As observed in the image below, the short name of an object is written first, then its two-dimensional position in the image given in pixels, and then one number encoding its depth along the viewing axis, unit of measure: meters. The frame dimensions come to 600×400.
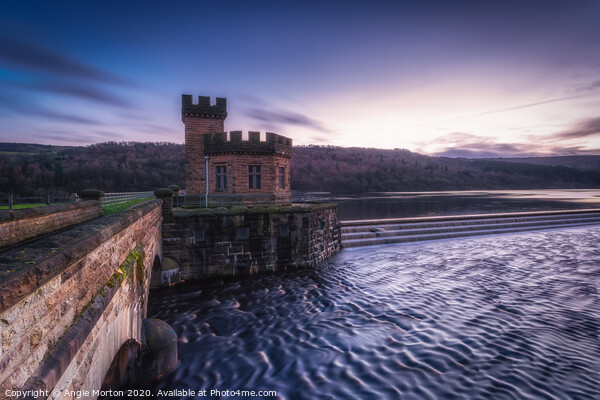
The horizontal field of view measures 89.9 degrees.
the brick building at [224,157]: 20.44
